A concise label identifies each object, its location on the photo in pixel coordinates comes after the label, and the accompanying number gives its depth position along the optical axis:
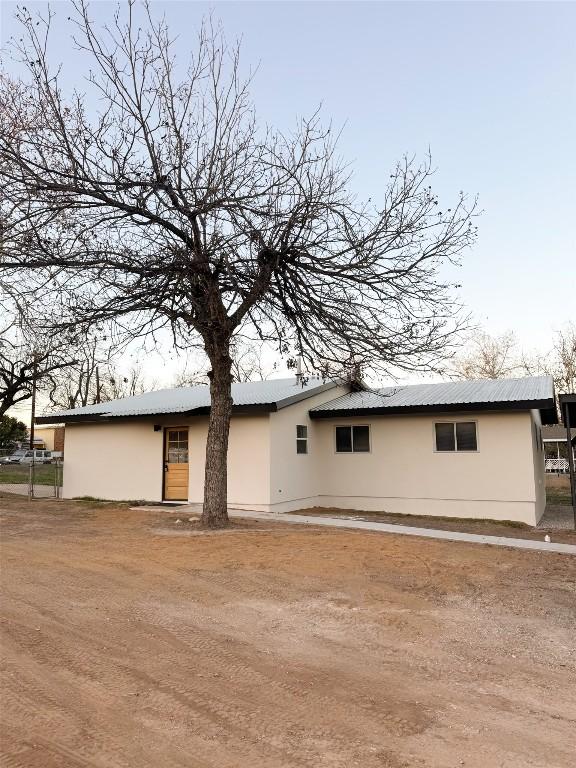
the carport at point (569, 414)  12.48
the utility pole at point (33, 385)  28.01
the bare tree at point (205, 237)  9.41
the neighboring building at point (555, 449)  37.53
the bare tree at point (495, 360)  40.62
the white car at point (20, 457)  48.52
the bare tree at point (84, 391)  40.32
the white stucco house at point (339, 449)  14.47
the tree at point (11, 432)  57.62
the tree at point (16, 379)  26.39
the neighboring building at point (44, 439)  72.06
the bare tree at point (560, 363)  36.97
